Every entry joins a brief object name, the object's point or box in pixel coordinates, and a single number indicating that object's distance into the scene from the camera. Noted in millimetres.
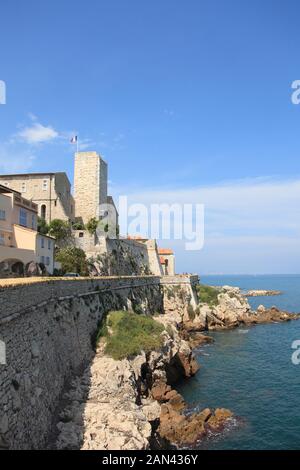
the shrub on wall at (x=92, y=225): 54469
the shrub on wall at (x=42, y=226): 50941
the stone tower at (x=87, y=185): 62125
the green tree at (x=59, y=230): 50562
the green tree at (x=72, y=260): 44125
